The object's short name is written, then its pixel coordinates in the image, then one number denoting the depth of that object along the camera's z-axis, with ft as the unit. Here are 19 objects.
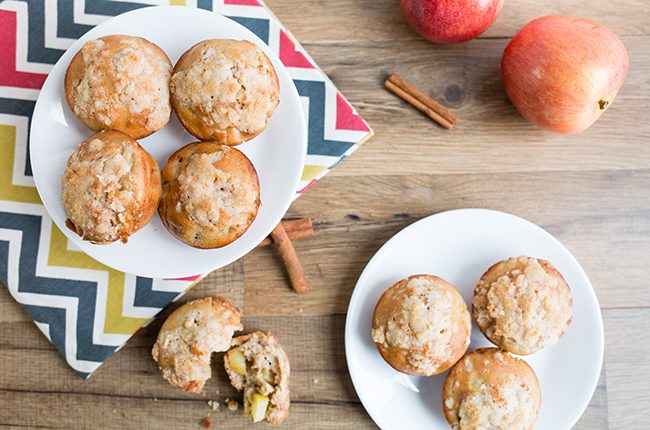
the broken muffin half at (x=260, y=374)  2.42
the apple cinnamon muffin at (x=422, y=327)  2.30
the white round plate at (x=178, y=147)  2.27
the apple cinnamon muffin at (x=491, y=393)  2.30
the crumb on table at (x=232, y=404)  2.49
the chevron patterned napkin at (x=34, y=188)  2.44
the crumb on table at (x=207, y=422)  2.50
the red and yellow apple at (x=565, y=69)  2.36
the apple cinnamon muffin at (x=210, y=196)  2.17
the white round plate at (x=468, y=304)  2.45
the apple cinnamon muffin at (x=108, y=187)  2.14
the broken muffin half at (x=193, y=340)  2.37
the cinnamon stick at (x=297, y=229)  2.49
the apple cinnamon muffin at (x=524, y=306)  2.32
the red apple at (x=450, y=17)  2.38
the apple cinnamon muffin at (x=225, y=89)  2.16
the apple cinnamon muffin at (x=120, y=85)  2.16
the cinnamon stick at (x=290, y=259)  2.45
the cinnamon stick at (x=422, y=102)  2.51
